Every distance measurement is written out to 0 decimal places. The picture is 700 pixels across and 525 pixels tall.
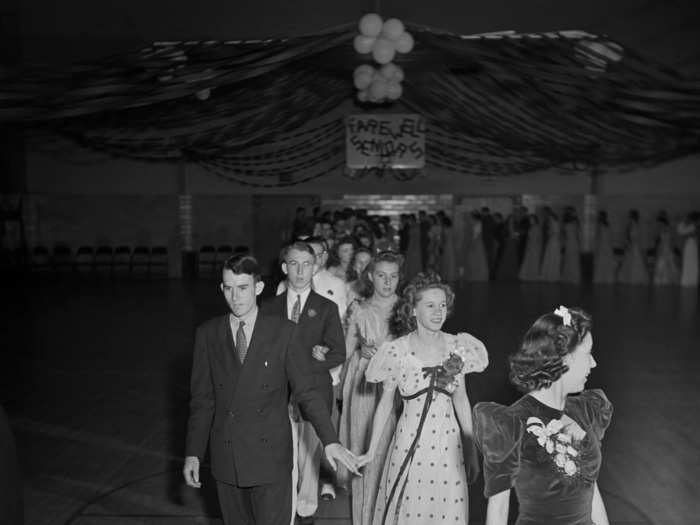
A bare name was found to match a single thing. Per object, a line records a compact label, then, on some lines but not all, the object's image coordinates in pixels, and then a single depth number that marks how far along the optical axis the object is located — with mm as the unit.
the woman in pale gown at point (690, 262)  15047
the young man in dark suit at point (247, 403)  2842
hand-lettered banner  14672
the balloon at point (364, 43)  7094
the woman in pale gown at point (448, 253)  15516
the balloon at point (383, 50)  7059
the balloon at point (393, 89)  8816
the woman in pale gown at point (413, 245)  15156
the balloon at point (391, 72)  8578
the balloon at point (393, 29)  6934
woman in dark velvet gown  2207
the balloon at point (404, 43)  7078
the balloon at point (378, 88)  8773
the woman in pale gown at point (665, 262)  15125
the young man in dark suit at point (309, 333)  3895
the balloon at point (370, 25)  6934
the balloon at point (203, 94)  7977
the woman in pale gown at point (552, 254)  15352
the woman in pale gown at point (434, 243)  15344
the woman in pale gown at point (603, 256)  15258
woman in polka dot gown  3115
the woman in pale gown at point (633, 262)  15234
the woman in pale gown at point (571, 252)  15328
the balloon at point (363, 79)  8781
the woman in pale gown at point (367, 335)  4180
